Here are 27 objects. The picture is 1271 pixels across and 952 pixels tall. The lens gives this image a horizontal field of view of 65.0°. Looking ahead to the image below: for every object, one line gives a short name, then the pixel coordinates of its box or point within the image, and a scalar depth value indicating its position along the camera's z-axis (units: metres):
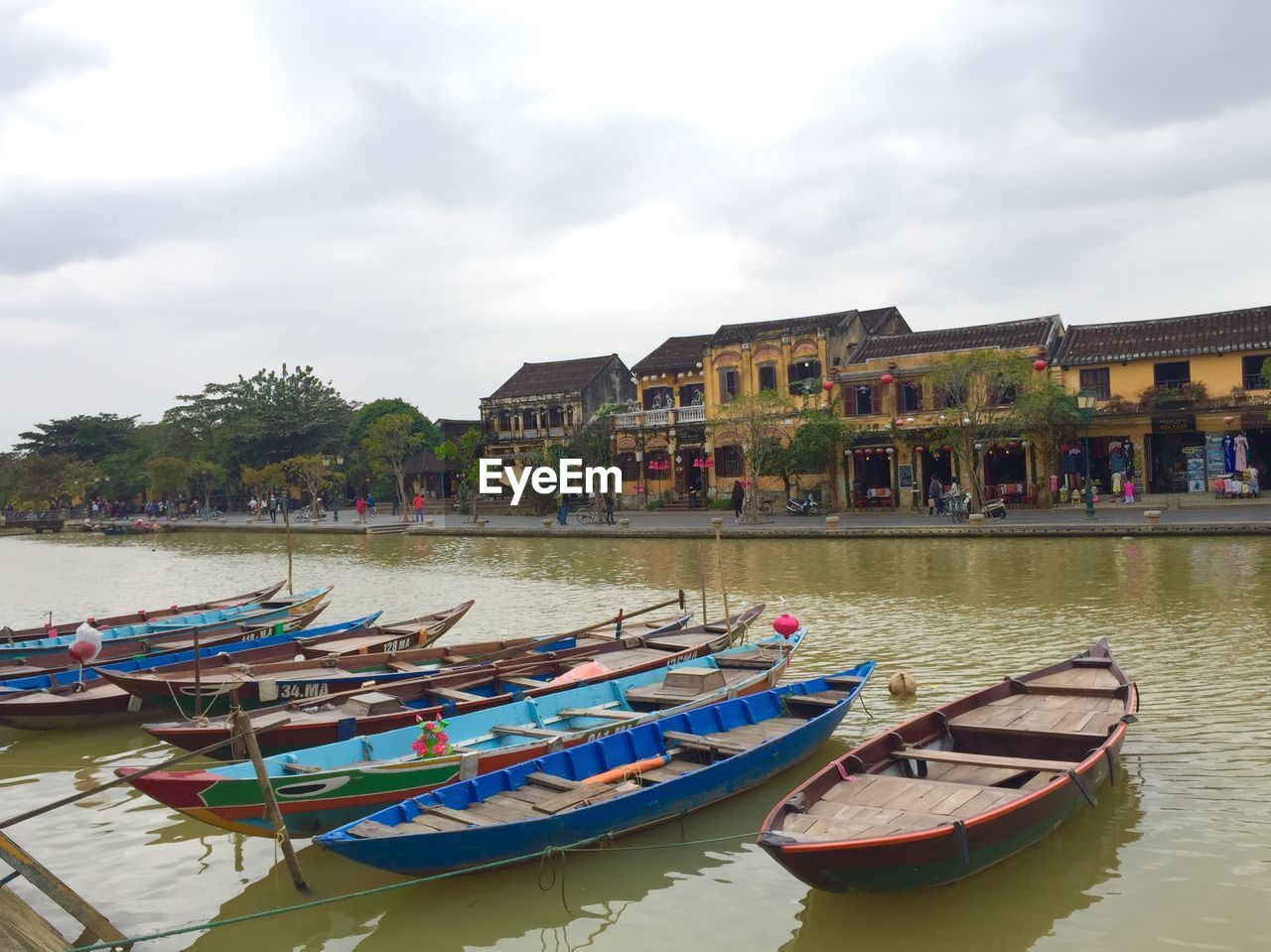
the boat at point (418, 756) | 7.84
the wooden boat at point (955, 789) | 6.41
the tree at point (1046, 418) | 33.03
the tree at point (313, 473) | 52.78
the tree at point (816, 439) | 38.00
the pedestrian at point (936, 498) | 35.53
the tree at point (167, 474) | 63.88
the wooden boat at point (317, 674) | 12.25
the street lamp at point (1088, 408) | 31.52
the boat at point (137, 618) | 17.92
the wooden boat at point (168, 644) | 14.52
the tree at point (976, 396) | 32.97
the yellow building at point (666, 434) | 45.75
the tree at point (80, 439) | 78.50
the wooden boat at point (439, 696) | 9.95
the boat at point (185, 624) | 16.36
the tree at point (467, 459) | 47.38
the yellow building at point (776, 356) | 41.50
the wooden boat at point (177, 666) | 12.42
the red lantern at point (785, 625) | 13.36
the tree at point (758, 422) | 37.38
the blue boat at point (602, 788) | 7.27
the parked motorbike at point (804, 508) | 40.22
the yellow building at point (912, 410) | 37.76
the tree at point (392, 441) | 50.94
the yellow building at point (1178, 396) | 33.56
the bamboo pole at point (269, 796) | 7.35
